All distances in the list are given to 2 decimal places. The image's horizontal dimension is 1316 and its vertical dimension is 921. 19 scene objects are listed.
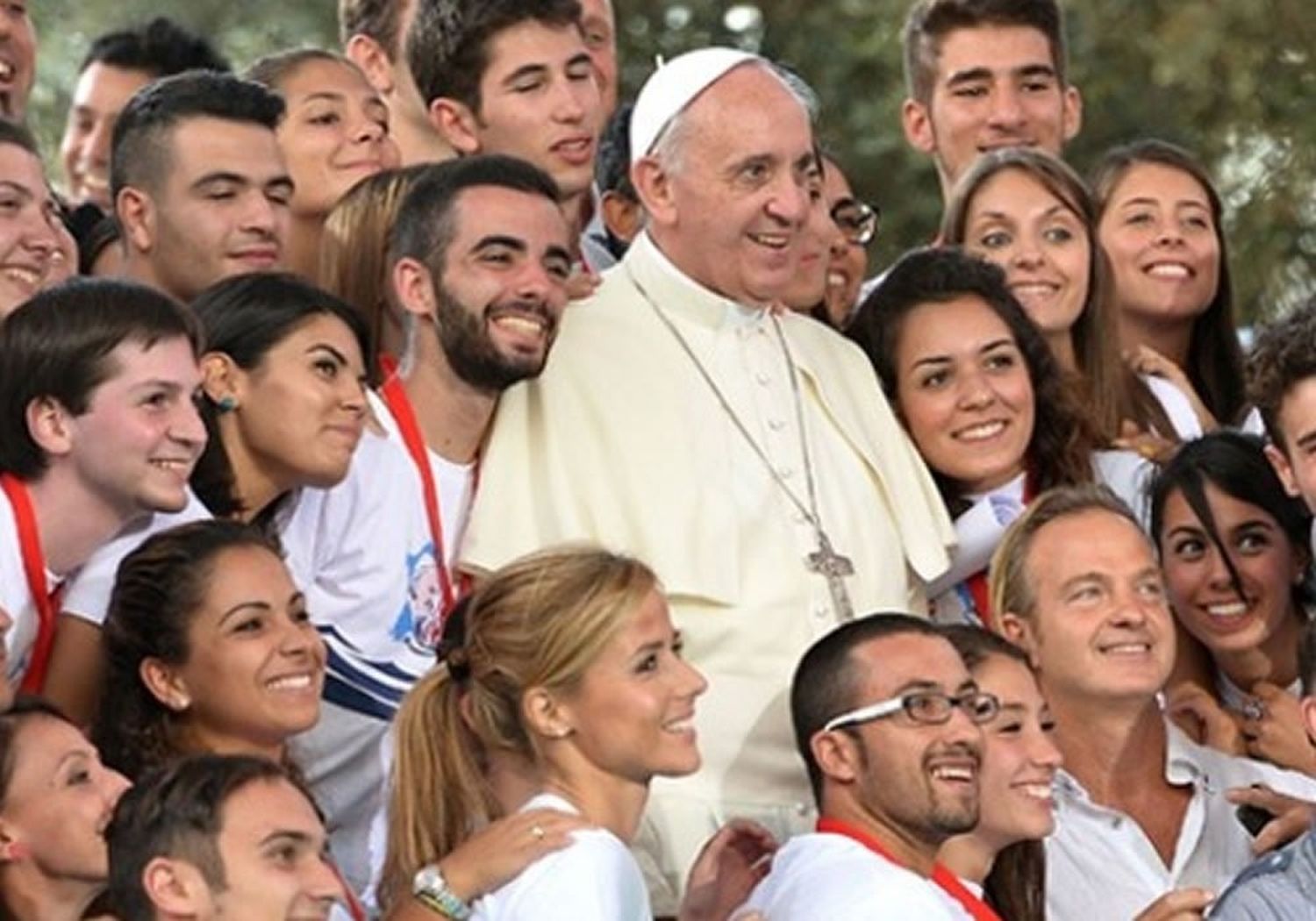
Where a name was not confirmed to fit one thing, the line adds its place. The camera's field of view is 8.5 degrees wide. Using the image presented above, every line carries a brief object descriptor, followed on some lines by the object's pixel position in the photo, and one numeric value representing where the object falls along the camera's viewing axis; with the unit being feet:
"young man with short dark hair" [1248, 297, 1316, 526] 58.34
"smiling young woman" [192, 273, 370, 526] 54.39
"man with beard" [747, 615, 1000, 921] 51.70
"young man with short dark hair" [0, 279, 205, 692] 50.83
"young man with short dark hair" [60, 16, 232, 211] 71.77
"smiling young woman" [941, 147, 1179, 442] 63.05
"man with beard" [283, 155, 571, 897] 54.24
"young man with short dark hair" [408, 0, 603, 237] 61.82
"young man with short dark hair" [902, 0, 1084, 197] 69.10
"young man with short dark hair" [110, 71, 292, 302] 58.75
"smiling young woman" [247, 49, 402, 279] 62.64
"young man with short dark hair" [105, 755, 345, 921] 46.32
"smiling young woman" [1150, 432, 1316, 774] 59.98
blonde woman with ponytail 50.21
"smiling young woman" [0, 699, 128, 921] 47.39
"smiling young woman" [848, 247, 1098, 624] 59.11
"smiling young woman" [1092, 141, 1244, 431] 66.23
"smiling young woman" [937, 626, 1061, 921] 53.36
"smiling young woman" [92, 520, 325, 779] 50.96
